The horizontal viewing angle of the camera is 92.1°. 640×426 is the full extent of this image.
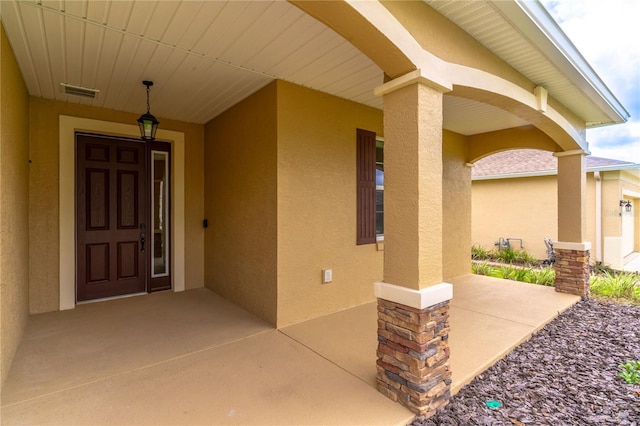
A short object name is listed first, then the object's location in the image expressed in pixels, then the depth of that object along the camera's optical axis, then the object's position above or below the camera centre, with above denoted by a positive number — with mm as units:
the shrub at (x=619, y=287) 5184 -1351
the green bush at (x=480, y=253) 10022 -1391
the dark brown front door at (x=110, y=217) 4520 -62
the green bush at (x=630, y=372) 2643 -1448
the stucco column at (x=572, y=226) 4992 -249
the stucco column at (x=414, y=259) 2139 -348
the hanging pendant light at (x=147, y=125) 3906 +1116
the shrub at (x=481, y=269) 6961 -1340
